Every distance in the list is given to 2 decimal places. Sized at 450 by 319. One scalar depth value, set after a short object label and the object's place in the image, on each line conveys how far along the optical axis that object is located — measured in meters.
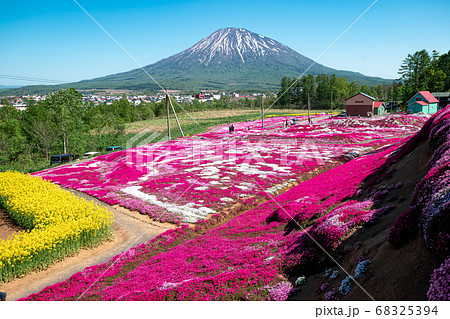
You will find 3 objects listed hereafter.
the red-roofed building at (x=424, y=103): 82.56
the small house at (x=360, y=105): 90.12
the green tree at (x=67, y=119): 72.69
